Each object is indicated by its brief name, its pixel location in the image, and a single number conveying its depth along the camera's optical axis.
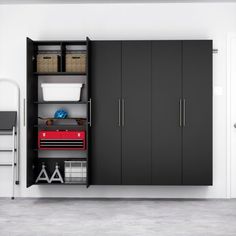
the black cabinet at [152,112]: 5.77
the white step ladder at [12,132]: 6.07
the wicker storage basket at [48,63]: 5.88
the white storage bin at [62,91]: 5.83
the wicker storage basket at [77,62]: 5.86
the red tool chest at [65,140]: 5.82
